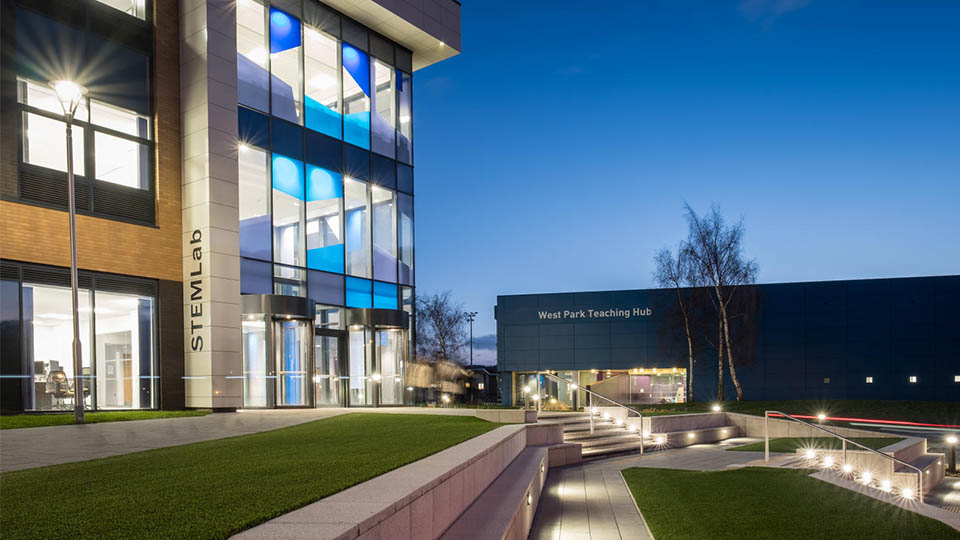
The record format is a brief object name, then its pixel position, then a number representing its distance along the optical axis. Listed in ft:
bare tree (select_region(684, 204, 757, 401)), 111.75
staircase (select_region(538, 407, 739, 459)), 56.44
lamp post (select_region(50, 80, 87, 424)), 46.01
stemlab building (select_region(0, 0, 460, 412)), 55.26
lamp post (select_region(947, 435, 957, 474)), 55.62
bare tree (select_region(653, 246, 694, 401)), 114.21
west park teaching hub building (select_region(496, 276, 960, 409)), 118.62
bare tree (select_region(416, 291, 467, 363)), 188.44
